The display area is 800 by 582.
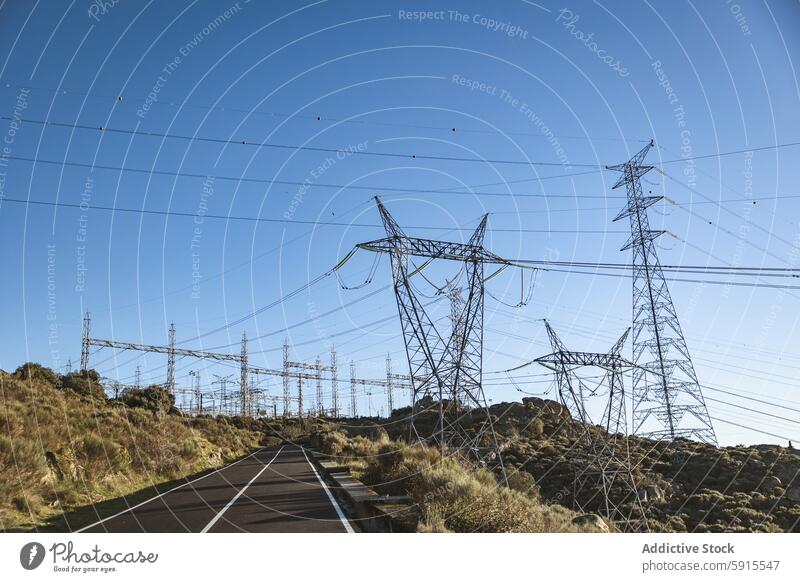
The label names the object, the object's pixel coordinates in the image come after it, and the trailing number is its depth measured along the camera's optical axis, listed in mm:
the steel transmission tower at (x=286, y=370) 72688
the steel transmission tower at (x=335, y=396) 84875
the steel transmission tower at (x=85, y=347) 45350
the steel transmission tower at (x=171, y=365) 54562
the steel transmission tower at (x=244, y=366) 57862
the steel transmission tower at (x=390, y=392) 80062
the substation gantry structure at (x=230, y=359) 51509
